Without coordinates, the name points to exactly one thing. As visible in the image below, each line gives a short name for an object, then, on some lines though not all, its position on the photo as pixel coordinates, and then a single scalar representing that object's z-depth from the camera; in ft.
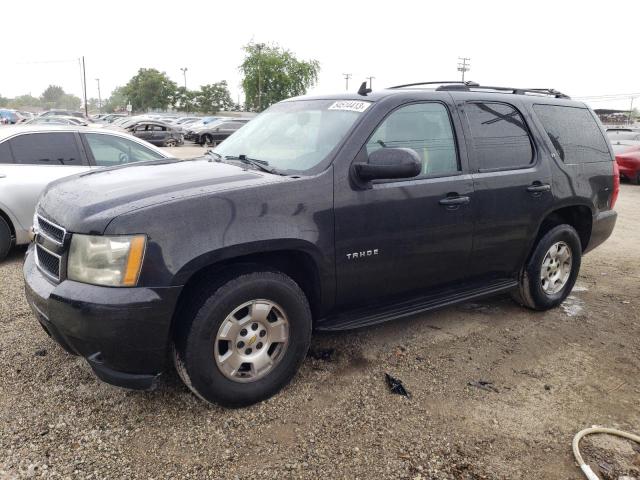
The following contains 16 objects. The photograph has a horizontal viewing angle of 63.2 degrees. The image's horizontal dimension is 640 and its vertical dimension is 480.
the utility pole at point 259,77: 182.09
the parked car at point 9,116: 120.88
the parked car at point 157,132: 82.43
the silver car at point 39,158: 18.56
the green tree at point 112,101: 482.69
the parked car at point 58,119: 86.48
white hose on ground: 8.46
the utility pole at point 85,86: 207.21
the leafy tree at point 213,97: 259.19
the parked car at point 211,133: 95.35
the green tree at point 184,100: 268.21
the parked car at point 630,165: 48.93
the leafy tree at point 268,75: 184.24
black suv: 8.59
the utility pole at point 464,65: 182.97
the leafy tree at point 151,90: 266.98
